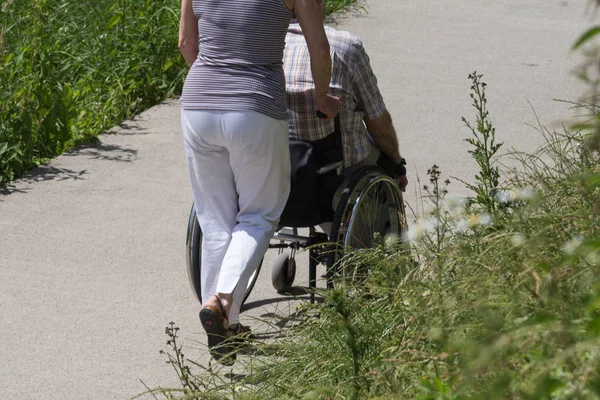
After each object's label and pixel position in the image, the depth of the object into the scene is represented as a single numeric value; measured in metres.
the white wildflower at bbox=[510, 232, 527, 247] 7.13
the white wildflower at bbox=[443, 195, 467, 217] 8.71
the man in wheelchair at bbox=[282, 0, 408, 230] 9.48
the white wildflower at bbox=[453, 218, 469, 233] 8.53
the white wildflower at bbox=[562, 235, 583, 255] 6.08
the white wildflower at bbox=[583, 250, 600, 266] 6.21
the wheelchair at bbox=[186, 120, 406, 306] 9.31
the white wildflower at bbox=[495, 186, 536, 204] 8.73
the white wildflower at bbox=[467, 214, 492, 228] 8.18
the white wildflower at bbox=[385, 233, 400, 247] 8.48
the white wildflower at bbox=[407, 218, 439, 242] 8.43
